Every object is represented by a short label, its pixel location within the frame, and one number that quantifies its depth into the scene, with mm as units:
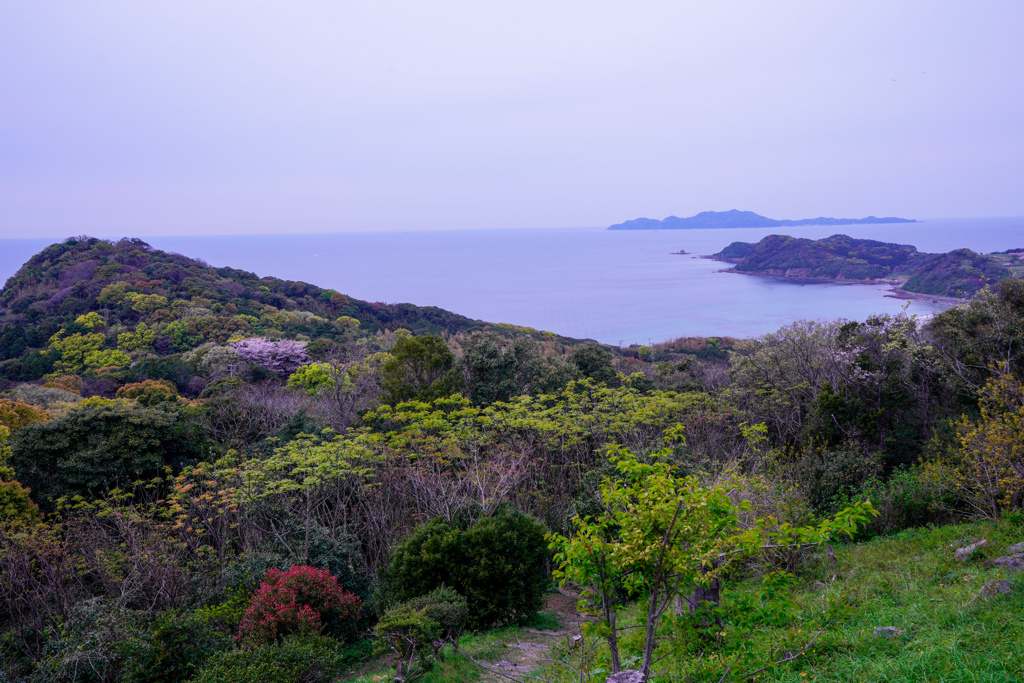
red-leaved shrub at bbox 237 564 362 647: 6637
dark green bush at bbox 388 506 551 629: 7867
